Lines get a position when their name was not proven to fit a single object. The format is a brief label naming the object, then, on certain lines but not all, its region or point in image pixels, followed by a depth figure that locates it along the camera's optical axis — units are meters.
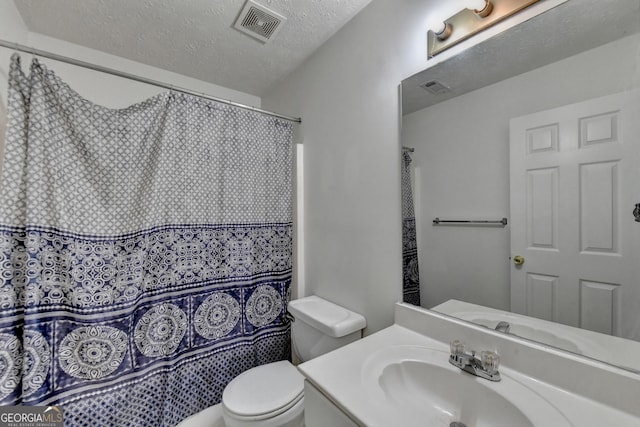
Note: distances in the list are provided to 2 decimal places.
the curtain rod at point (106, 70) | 1.03
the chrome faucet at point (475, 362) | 0.74
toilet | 1.09
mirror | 0.66
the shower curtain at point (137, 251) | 1.06
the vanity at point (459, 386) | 0.62
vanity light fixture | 0.83
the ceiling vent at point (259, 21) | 1.28
